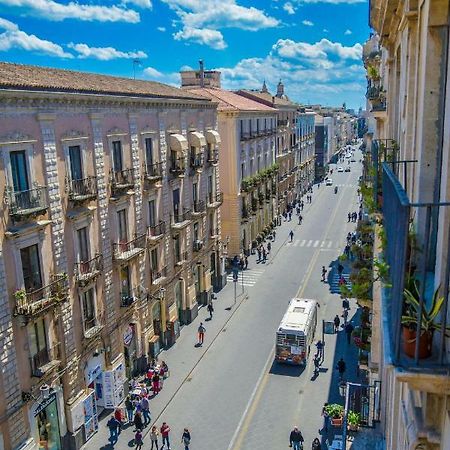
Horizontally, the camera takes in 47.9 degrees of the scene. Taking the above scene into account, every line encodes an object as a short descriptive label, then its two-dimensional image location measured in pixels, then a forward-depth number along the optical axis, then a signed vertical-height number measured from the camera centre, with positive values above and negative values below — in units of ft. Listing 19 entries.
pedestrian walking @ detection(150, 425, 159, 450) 74.55 -44.91
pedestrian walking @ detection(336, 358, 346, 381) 88.74 -42.69
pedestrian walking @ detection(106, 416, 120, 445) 77.41 -45.44
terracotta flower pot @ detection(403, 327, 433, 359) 16.16 -7.10
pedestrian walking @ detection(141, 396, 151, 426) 81.56 -44.72
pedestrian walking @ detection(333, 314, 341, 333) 110.32 -43.42
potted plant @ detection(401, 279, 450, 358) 16.19 -6.66
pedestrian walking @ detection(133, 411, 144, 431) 78.54 -44.86
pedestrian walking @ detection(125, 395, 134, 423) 83.05 -45.63
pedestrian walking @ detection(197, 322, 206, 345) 109.19 -44.41
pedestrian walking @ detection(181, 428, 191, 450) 73.00 -44.39
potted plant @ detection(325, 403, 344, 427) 67.21 -38.65
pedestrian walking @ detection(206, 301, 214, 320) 124.16 -44.55
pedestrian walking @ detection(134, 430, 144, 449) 74.90 -45.70
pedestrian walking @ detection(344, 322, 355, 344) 105.29 -43.02
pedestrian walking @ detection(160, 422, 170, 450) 74.84 -44.66
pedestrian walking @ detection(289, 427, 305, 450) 70.79 -43.63
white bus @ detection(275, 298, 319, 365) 94.02 -39.68
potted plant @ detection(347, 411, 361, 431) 48.24 -28.30
